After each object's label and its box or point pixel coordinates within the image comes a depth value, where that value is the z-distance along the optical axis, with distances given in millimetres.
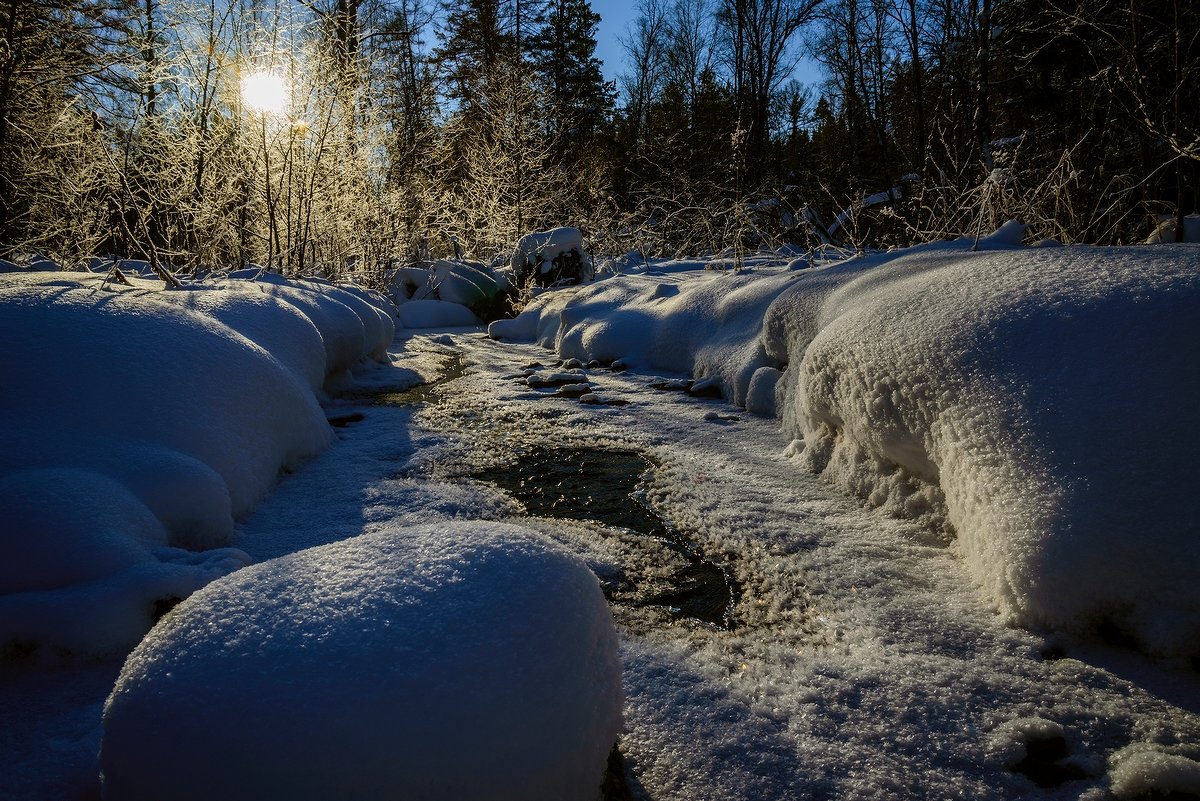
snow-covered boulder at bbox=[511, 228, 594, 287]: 8641
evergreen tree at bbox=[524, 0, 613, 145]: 19406
